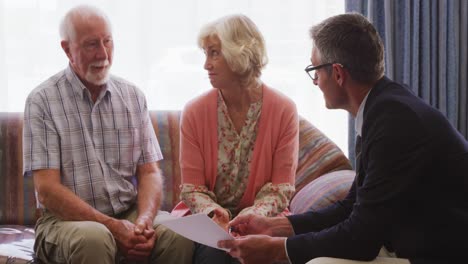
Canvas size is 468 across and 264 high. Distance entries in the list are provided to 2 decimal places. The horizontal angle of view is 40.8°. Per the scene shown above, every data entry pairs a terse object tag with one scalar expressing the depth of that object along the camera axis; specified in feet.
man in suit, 5.02
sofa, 8.41
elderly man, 7.02
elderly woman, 7.34
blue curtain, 10.01
